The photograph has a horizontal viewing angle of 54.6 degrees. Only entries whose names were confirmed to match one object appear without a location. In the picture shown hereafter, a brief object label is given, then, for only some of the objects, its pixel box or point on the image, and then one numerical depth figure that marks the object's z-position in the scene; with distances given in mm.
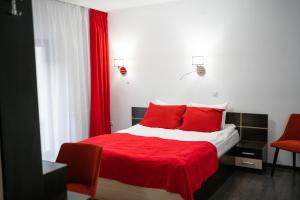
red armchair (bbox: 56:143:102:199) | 2404
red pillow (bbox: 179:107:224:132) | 4051
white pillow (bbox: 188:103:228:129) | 4180
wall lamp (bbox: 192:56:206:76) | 4477
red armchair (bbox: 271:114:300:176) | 3678
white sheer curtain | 4309
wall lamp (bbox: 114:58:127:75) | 5250
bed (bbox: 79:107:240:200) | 2695
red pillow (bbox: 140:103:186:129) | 4352
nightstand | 3844
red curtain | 5121
